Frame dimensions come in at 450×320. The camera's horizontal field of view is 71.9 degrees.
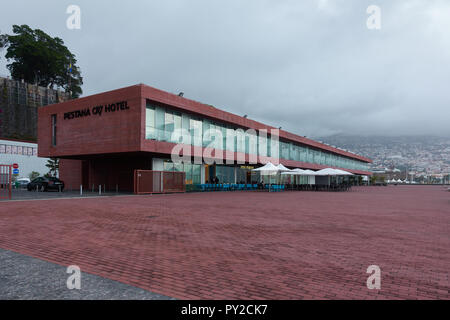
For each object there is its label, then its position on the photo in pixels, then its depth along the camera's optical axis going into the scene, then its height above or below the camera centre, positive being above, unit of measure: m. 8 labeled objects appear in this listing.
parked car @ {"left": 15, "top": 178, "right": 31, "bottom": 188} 37.68 -1.50
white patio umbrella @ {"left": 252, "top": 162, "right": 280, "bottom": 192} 29.14 +0.15
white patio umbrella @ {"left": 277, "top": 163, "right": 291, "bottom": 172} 30.21 +0.15
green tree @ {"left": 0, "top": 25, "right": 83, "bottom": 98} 66.25 +24.85
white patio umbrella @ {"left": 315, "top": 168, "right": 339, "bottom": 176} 34.16 -0.31
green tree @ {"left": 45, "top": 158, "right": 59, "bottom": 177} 45.10 +0.89
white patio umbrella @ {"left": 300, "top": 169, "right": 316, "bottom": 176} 35.34 -0.32
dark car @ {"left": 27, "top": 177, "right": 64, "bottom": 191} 28.66 -1.22
